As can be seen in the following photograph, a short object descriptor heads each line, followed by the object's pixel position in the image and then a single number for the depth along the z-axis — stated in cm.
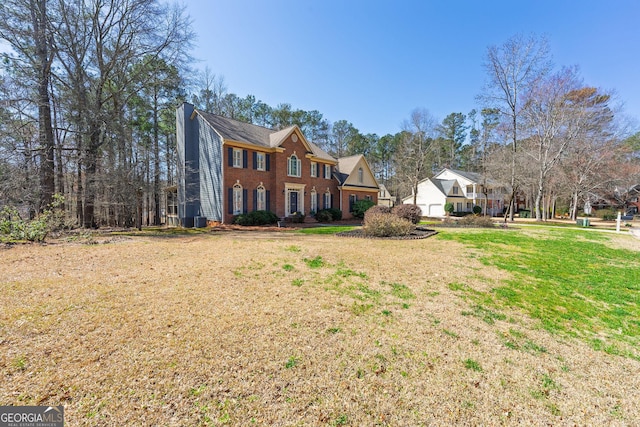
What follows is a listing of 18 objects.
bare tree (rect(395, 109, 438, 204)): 3139
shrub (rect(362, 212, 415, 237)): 1195
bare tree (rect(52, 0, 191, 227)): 1439
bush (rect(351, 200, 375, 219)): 2533
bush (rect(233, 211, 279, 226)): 1752
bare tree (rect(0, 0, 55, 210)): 1252
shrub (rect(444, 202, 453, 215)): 3631
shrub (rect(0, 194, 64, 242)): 878
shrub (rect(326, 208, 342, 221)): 2328
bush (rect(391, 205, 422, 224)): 1454
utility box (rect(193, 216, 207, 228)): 1709
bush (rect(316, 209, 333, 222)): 2231
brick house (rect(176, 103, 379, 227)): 1795
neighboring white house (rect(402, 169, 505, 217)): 3778
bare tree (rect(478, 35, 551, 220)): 2252
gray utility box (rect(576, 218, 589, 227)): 2008
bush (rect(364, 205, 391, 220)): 1419
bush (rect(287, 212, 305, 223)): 2028
